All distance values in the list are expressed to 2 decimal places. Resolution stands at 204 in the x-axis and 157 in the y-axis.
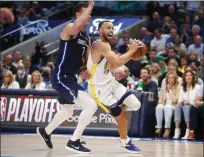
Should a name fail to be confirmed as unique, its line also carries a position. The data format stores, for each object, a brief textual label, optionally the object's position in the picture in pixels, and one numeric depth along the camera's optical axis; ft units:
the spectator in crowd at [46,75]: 46.65
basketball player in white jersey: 25.58
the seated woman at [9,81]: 43.18
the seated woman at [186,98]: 37.81
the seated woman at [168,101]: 38.22
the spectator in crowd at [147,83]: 39.75
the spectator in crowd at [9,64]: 49.95
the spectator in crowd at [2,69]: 47.75
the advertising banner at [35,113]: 39.27
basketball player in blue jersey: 24.93
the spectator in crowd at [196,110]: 37.68
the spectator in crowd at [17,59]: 52.94
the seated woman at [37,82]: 42.60
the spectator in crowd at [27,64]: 48.91
